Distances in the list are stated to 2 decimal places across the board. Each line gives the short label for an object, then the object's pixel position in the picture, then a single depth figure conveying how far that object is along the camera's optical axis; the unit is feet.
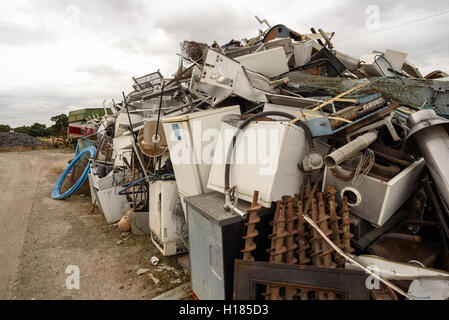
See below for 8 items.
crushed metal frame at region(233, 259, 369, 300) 4.37
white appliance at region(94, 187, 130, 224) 13.94
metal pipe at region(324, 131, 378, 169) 5.12
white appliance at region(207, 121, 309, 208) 5.98
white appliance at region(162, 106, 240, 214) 8.02
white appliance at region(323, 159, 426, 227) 5.58
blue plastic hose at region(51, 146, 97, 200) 18.70
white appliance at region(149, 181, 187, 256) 9.86
